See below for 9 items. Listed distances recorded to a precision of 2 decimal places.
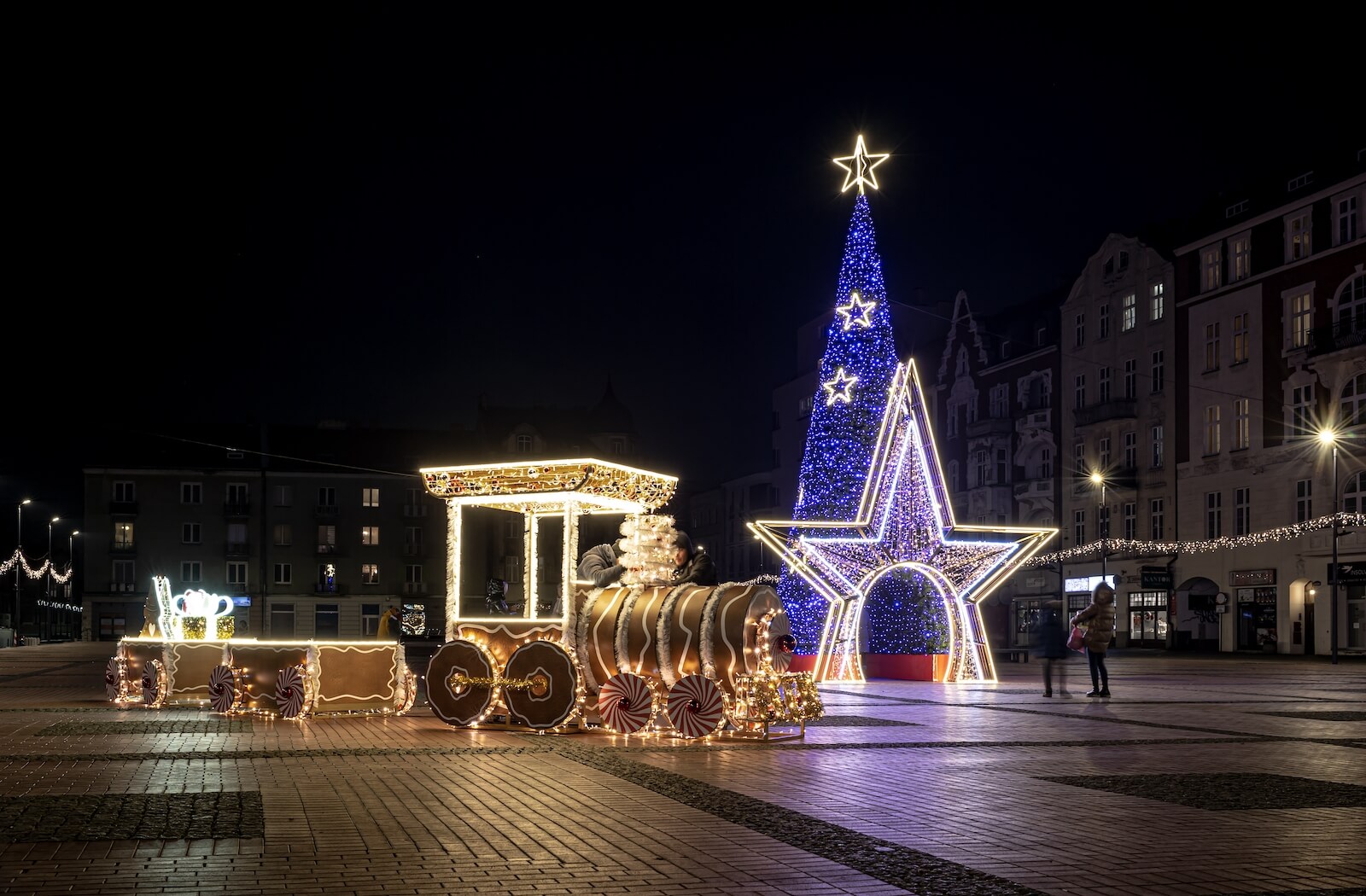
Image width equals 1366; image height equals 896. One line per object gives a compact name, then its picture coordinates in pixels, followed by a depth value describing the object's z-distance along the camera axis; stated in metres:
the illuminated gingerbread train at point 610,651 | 14.92
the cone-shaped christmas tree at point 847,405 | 28.53
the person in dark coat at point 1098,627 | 22.53
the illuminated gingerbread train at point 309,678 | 17.59
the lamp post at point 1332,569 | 43.12
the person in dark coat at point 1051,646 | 23.42
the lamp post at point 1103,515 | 56.72
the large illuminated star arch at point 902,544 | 27.00
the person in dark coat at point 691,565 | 16.09
